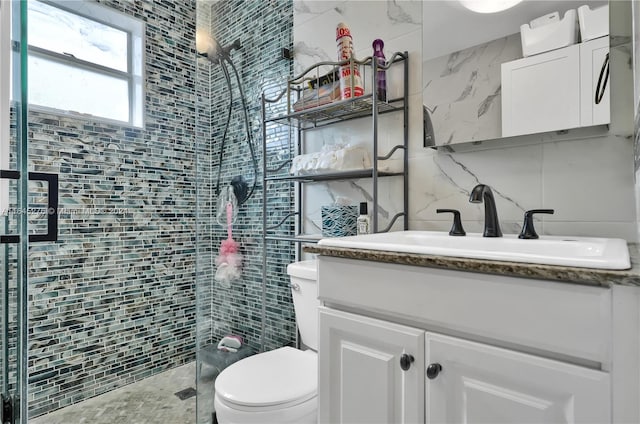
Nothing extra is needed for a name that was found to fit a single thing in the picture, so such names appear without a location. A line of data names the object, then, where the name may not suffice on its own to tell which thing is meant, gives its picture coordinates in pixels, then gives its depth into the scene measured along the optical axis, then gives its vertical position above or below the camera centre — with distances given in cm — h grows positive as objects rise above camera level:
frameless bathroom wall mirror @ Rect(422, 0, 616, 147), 104 +44
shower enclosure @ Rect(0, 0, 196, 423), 182 -1
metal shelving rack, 146 +44
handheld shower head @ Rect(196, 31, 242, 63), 184 +86
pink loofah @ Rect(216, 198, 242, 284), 184 -24
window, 183 +86
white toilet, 117 -61
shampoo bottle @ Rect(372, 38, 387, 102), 146 +58
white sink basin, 65 -9
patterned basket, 154 -3
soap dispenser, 145 -4
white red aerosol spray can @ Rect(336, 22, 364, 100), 148 +60
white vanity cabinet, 61 -27
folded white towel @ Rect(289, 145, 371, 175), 152 +23
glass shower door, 100 +0
